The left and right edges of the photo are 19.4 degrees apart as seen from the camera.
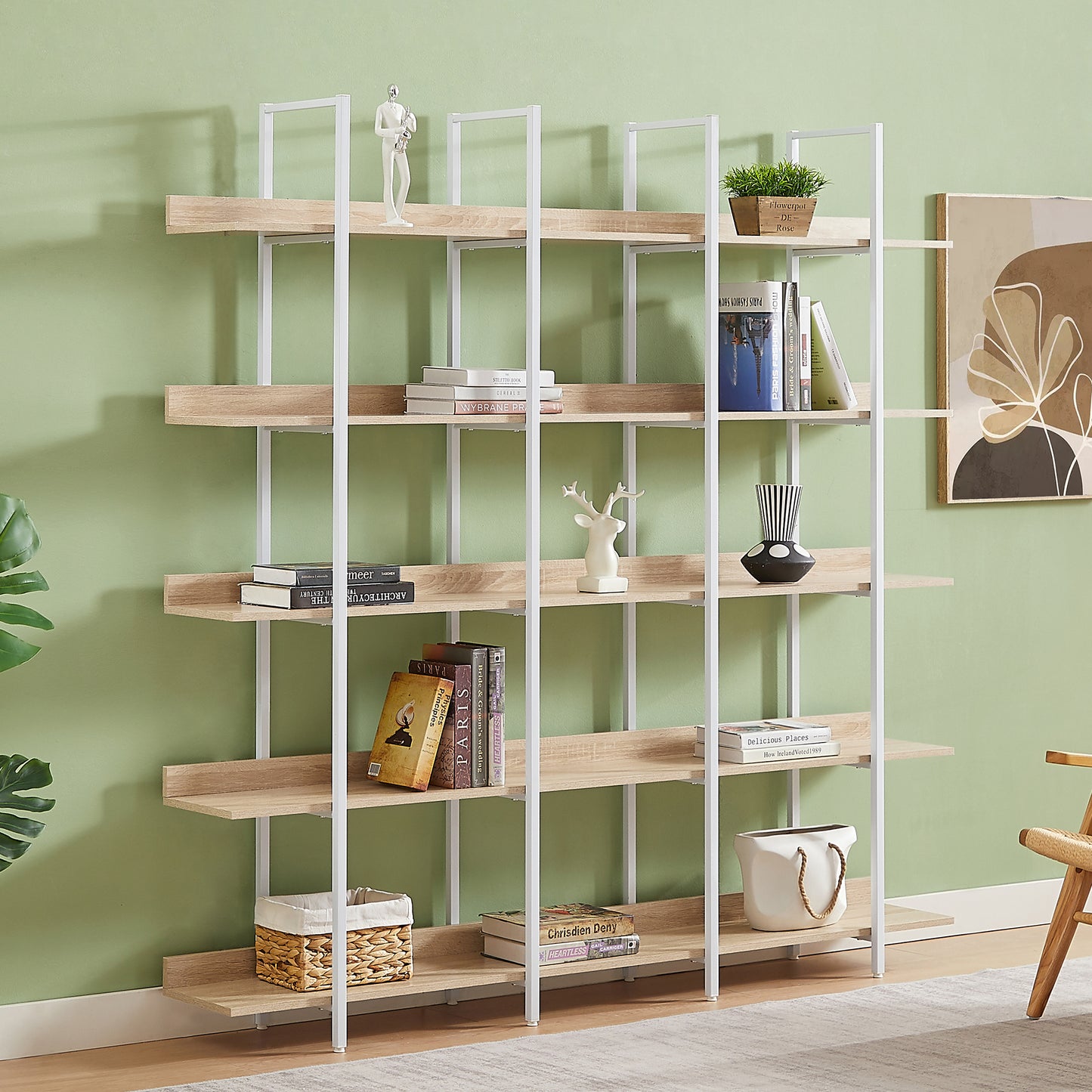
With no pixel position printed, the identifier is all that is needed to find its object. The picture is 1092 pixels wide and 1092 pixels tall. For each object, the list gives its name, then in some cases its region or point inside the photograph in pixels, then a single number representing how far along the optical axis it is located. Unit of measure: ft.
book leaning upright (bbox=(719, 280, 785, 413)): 24.16
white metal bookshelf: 21.49
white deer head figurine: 23.66
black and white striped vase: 24.89
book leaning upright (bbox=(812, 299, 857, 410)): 25.21
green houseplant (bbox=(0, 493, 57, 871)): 19.09
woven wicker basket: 21.59
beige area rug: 20.27
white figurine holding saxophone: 21.90
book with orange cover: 22.14
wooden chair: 22.34
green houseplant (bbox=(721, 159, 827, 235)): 24.46
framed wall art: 27.82
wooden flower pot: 24.44
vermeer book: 21.33
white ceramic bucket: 24.78
